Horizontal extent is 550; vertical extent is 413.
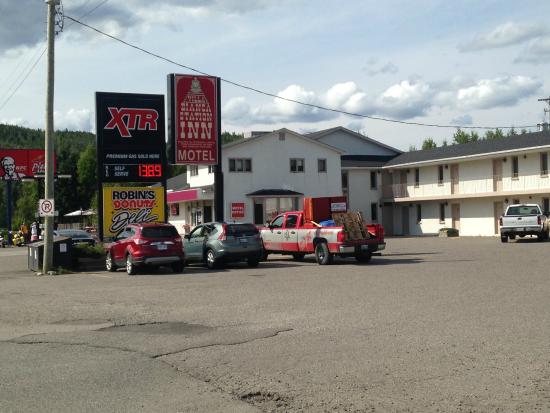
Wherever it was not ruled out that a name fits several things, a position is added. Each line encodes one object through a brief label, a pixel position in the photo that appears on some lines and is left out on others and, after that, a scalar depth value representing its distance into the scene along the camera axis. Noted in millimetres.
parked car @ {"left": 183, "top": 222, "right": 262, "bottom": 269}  23516
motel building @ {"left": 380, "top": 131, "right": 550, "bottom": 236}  45406
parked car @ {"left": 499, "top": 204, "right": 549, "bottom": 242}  36312
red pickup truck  24031
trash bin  24812
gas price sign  27906
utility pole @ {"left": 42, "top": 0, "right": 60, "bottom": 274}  24109
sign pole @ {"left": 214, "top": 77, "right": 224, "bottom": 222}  30031
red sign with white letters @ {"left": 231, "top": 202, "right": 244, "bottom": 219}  45922
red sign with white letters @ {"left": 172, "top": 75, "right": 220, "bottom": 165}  29328
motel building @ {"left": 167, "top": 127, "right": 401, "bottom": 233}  52062
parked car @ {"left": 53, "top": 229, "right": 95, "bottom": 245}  33062
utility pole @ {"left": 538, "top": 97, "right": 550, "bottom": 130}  63969
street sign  23938
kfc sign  65438
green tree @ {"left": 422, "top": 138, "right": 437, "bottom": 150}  100062
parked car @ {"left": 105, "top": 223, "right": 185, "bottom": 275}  22016
